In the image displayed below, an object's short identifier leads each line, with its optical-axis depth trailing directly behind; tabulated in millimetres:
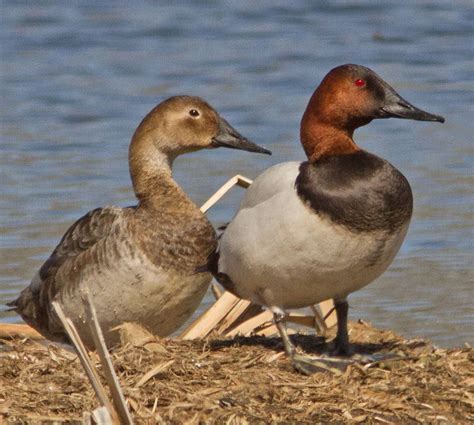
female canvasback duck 13508
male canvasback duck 11742
